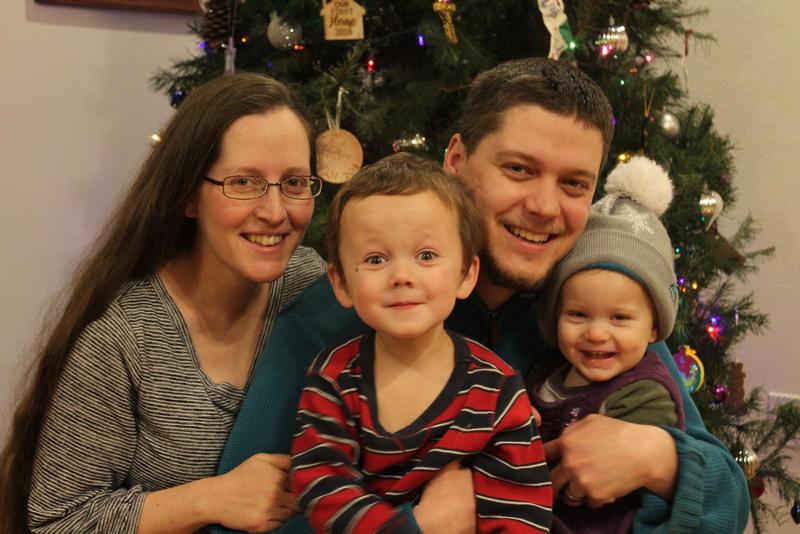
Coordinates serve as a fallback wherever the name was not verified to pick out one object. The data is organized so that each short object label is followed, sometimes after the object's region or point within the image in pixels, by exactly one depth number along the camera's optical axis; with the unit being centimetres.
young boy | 109
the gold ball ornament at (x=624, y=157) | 214
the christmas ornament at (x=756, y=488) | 252
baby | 133
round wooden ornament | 204
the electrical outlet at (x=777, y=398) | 308
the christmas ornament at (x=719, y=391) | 245
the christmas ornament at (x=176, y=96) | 243
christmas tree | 209
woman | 134
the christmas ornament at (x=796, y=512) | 245
